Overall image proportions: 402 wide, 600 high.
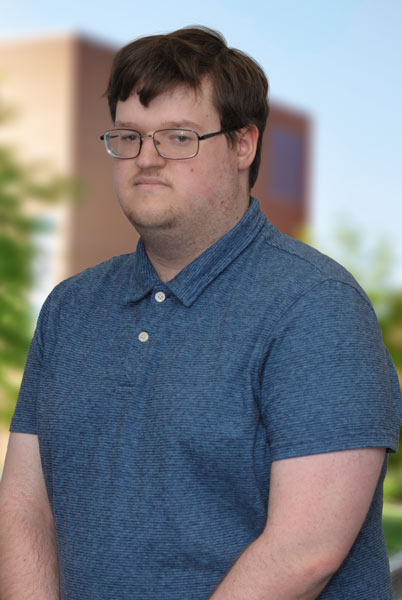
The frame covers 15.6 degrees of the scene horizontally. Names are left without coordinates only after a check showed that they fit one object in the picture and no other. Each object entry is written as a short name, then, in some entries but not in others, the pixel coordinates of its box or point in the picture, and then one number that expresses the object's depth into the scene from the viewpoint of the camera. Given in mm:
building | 13517
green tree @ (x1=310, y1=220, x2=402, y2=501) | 15373
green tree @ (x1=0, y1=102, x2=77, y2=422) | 13763
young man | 2188
